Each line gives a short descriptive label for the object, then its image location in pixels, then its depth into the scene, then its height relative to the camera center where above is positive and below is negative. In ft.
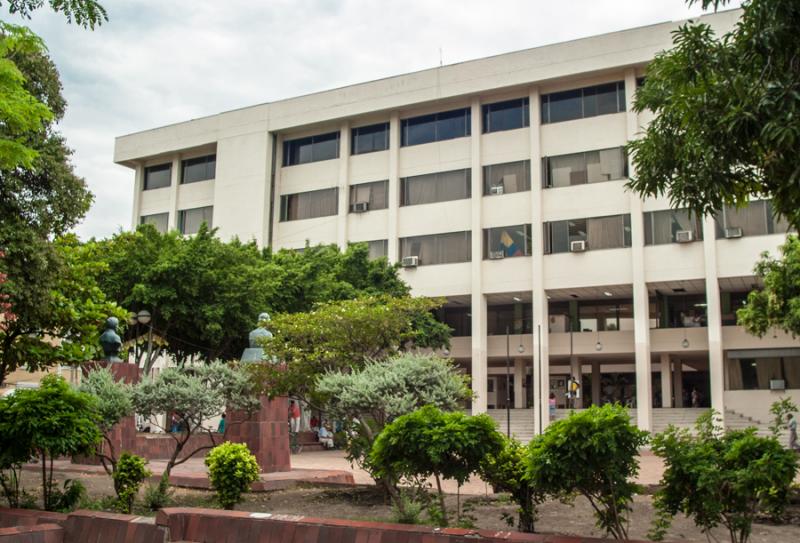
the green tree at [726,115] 23.98 +9.91
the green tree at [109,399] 41.42 +1.13
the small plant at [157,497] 39.73 -3.50
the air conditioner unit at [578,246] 121.90 +26.70
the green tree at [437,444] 29.94 -0.56
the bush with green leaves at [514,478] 31.53 -1.82
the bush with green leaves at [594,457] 25.48 -0.79
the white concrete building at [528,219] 117.50 +32.45
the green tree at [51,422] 34.35 -0.06
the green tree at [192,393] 43.52 +1.58
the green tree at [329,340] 48.49 +5.17
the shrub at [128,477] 37.47 -2.44
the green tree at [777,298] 73.97 +12.70
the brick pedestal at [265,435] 56.85 -0.72
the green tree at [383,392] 41.04 +1.75
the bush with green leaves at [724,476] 23.67 -1.18
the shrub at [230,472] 36.70 -2.10
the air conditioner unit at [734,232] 112.47 +26.92
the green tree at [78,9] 29.65 +14.47
